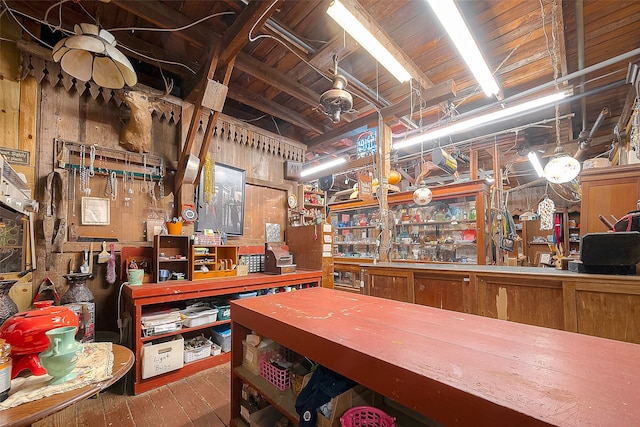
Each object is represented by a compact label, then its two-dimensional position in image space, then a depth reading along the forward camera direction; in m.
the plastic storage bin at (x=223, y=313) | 3.10
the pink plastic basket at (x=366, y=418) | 1.18
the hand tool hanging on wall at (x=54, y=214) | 2.53
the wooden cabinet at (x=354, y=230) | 6.57
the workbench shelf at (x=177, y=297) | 2.46
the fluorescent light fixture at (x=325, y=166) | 5.46
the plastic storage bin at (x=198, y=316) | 2.84
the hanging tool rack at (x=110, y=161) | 2.70
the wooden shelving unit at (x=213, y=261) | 3.10
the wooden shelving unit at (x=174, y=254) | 3.02
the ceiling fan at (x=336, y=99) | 2.73
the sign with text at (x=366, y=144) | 4.45
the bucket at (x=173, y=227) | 3.10
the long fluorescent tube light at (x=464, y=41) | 2.07
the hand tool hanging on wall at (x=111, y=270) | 2.75
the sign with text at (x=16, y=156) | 2.41
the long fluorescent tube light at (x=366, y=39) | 2.20
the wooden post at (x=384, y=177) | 4.07
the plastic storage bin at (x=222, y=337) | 3.09
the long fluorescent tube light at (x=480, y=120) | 3.41
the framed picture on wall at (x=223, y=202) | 3.62
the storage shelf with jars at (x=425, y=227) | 5.00
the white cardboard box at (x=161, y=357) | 2.46
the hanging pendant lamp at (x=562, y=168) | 2.86
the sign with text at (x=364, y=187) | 5.42
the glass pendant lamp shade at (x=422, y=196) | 3.75
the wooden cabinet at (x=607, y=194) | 2.91
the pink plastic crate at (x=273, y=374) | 1.56
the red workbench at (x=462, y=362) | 0.66
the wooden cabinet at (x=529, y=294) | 2.13
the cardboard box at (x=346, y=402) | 1.21
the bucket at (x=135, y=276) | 2.71
